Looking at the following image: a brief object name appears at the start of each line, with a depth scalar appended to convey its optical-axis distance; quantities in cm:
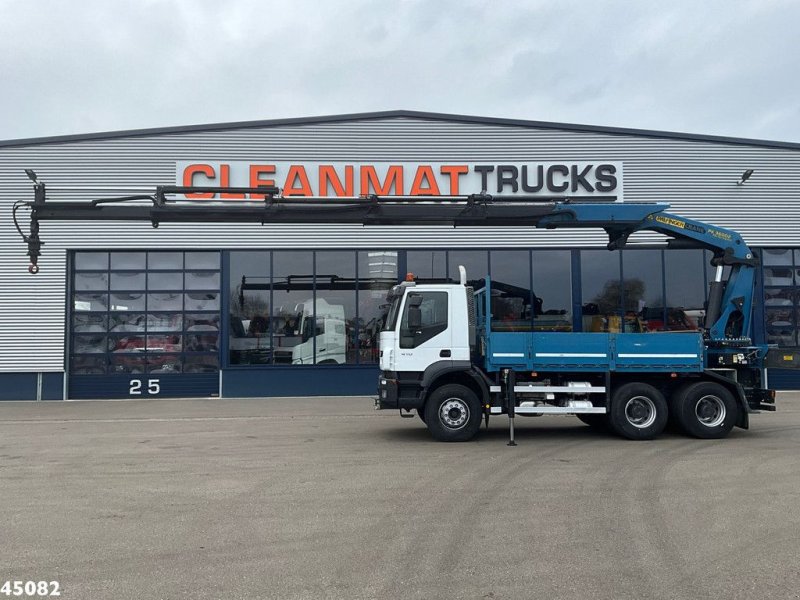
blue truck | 1100
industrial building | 1970
